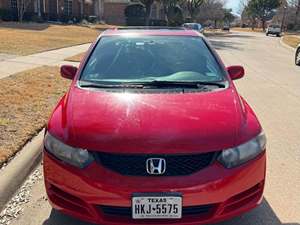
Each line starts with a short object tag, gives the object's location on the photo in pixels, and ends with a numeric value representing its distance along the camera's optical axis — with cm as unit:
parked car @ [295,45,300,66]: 1296
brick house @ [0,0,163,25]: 2954
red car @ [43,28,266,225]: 212
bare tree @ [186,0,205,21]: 4285
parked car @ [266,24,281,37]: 4301
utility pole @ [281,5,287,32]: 5588
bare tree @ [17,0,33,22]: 2699
